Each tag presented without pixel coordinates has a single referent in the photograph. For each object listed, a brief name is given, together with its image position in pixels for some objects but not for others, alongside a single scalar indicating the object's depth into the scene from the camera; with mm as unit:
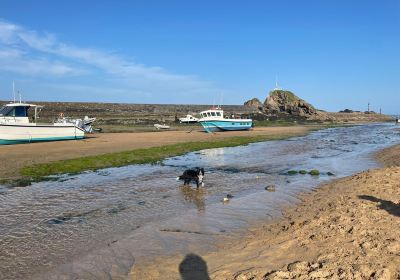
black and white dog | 15084
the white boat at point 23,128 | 30984
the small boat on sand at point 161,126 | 56375
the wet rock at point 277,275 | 6174
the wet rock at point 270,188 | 14694
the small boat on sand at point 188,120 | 71500
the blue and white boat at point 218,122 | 51656
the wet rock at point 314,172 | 18425
